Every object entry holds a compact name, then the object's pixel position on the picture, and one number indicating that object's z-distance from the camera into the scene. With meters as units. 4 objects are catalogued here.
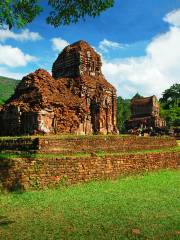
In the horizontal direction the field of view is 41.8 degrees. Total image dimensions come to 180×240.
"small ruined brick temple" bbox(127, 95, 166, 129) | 32.09
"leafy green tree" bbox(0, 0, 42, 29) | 5.14
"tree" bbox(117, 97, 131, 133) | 46.13
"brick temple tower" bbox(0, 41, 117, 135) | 12.48
